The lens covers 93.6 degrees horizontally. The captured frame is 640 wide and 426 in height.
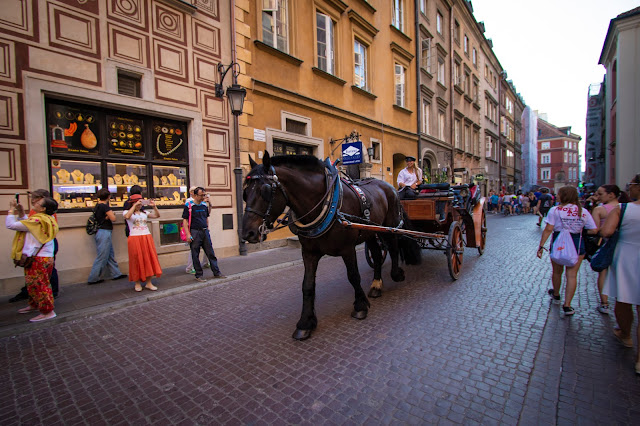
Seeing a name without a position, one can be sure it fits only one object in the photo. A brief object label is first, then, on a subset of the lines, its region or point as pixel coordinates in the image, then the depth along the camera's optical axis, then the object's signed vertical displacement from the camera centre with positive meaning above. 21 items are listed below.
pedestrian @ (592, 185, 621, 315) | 3.48 -0.07
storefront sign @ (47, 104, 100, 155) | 5.62 +1.49
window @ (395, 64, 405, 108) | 15.09 +5.89
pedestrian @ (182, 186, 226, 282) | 5.81 -0.51
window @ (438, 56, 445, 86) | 19.40 +8.40
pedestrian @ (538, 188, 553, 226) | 15.06 -0.27
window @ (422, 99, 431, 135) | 17.75 +4.95
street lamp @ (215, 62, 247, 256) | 7.34 +2.47
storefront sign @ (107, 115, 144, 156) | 6.37 +1.53
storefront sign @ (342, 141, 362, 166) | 10.20 +1.64
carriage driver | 5.85 +0.40
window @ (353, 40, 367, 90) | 12.35 +5.69
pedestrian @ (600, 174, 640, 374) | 2.66 -0.63
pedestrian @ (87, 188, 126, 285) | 5.64 -0.63
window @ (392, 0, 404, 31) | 15.07 +9.37
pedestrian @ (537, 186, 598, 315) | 3.70 -0.36
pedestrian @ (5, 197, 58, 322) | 3.87 -0.57
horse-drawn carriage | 5.25 -0.39
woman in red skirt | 5.09 -0.76
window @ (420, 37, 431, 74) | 17.33 +8.43
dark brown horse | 2.81 -0.09
